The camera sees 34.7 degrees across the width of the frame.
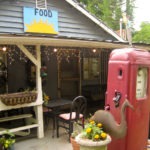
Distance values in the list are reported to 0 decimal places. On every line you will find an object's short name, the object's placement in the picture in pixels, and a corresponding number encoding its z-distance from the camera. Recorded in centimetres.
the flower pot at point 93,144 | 291
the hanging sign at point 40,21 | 686
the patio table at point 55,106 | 536
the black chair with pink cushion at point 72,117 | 478
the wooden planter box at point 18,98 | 459
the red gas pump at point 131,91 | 316
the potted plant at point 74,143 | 379
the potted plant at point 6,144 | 396
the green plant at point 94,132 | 298
